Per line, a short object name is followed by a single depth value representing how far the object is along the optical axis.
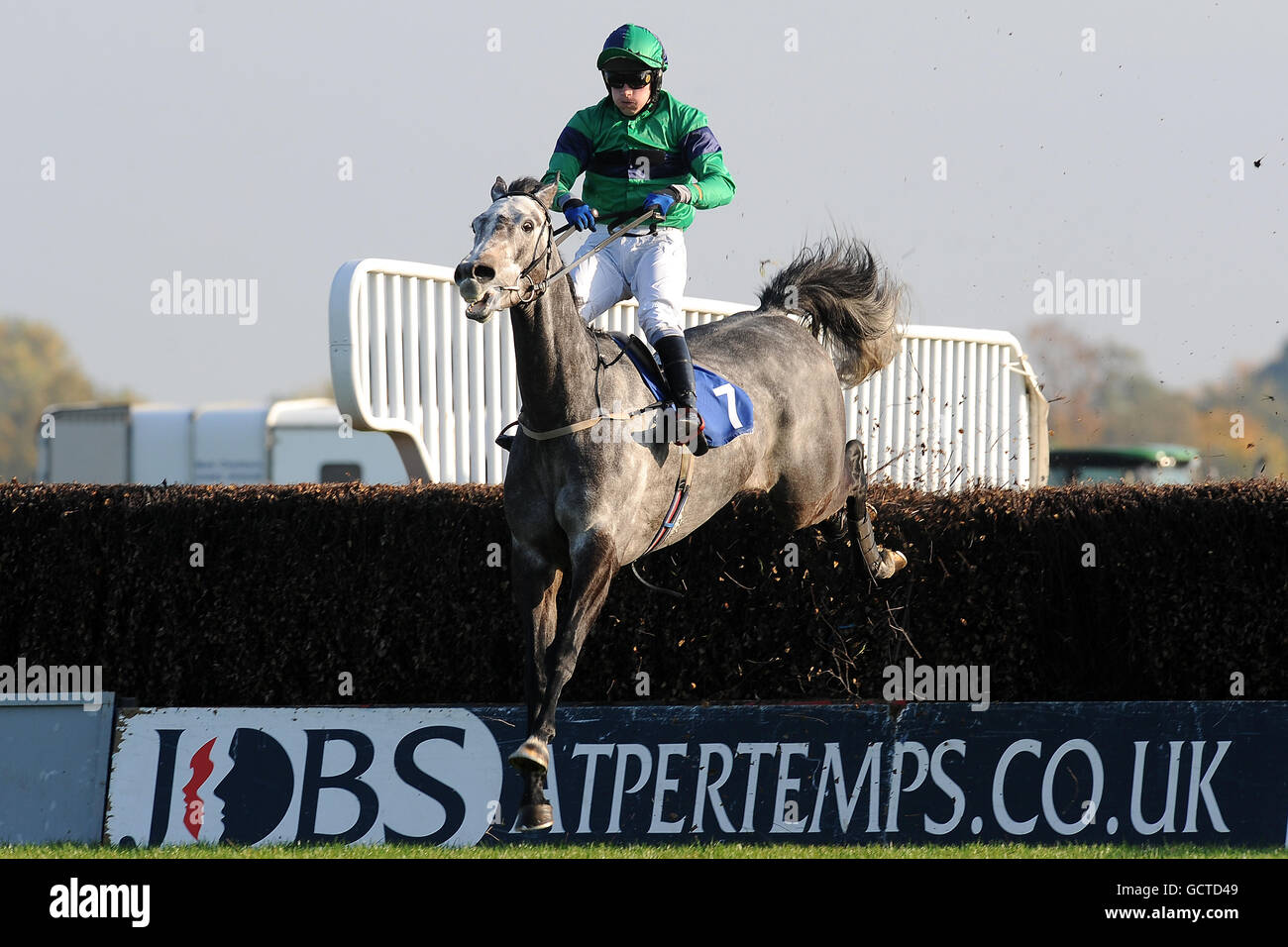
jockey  12.33
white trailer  35.84
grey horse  10.83
